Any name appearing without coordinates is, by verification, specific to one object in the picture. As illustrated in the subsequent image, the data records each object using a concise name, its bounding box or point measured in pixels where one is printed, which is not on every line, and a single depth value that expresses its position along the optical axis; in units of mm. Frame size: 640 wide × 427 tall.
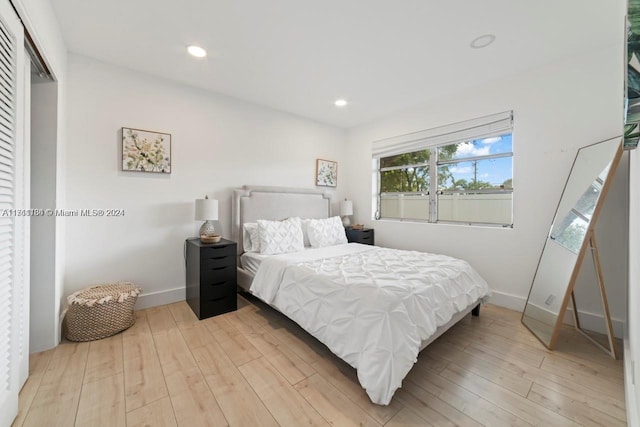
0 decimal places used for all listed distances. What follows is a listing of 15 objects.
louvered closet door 1251
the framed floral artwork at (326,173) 4336
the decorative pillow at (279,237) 3020
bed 1491
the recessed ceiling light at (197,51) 2318
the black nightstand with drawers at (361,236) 4027
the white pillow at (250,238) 3158
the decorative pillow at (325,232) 3541
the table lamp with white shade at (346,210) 4387
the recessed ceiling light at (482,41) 2139
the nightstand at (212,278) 2570
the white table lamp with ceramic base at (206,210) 2805
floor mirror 2014
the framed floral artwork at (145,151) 2660
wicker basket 2088
